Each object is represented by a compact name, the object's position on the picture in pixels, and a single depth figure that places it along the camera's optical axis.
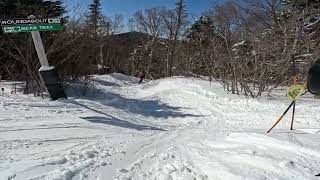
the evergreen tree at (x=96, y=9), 30.36
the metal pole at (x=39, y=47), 6.96
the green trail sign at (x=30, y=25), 6.58
